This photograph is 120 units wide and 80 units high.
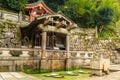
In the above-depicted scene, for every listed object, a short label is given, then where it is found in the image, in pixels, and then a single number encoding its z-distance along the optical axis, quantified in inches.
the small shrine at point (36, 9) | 1052.5
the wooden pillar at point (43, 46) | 545.3
